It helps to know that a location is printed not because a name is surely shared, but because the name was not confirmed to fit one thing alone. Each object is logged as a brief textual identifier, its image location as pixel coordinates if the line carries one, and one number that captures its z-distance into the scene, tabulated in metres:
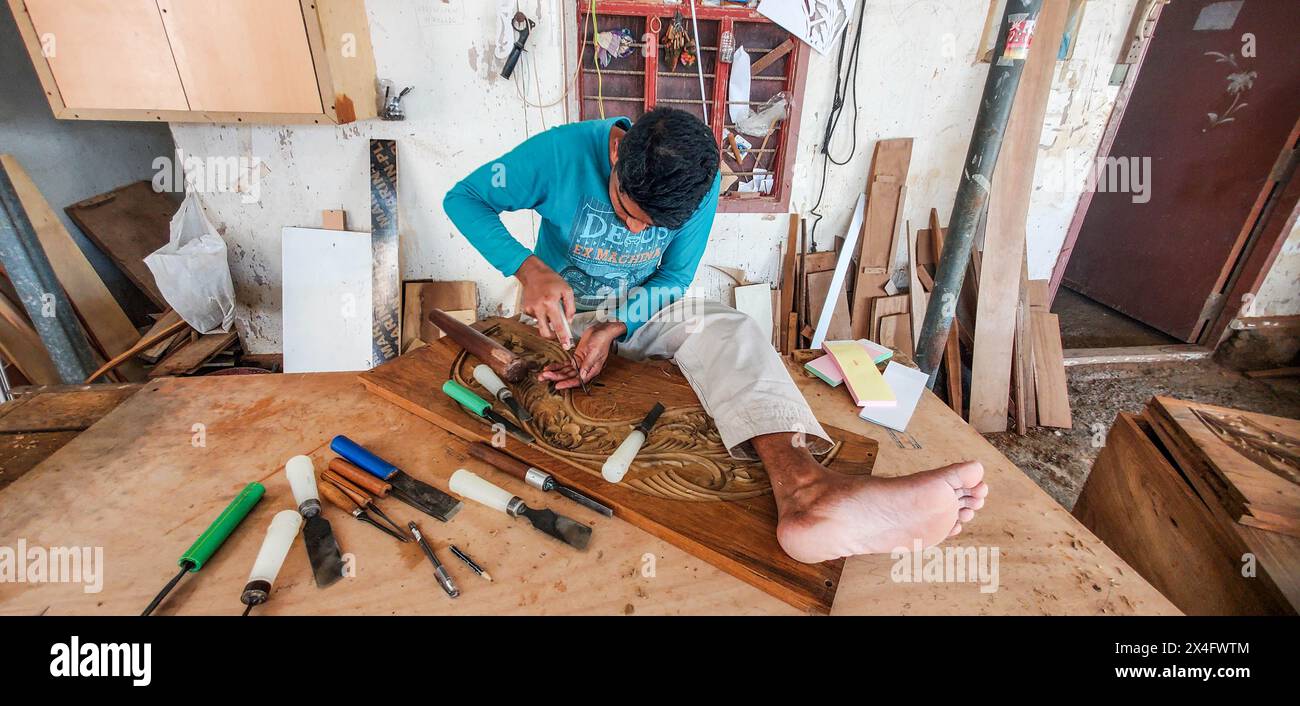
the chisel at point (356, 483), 1.10
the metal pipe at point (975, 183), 2.12
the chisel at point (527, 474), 1.14
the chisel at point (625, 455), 1.19
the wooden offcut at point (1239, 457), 1.17
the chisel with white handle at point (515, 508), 1.06
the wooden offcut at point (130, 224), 2.93
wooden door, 3.18
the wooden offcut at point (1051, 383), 3.09
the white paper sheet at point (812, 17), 2.52
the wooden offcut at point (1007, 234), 2.59
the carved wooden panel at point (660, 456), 1.04
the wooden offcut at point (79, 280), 2.51
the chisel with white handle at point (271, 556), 0.89
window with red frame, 2.50
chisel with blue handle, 1.11
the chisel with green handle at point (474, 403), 1.33
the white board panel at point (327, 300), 2.79
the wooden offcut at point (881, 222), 2.93
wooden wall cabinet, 1.99
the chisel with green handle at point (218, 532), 0.94
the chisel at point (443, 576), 0.94
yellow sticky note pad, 1.66
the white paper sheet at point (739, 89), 2.65
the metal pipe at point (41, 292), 2.00
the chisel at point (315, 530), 0.96
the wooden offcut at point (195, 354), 2.68
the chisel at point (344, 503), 1.08
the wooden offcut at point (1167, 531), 1.15
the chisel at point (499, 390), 1.38
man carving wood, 1.03
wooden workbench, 0.94
